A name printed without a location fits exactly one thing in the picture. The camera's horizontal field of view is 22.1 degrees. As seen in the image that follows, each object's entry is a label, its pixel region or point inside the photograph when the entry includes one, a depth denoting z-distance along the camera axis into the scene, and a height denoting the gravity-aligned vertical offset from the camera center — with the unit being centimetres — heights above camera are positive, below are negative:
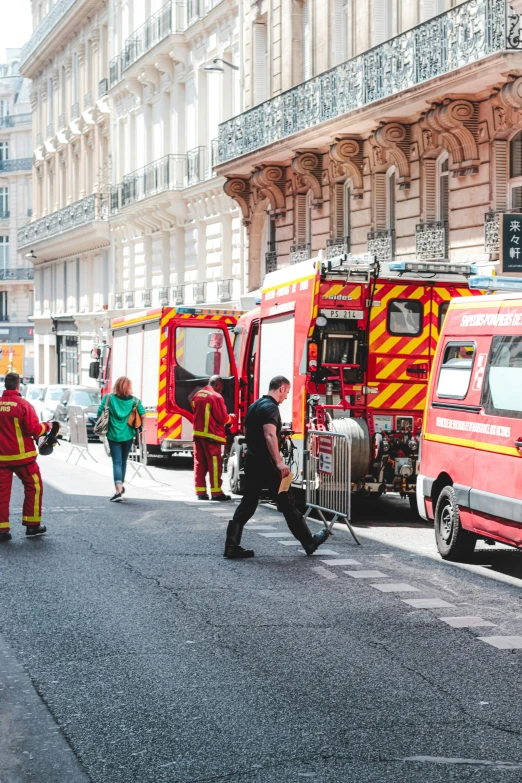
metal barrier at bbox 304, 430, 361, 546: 1305 -106
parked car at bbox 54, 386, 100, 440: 3226 -81
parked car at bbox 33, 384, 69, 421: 3559 -87
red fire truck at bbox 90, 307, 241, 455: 2262 +7
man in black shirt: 1151 -86
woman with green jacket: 1659 -73
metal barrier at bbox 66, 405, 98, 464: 2483 -113
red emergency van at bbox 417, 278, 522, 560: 1023 -50
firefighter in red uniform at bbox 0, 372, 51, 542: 1289 -81
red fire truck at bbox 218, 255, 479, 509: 1473 +17
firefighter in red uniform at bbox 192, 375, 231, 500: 1681 -80
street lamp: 3319 +759
